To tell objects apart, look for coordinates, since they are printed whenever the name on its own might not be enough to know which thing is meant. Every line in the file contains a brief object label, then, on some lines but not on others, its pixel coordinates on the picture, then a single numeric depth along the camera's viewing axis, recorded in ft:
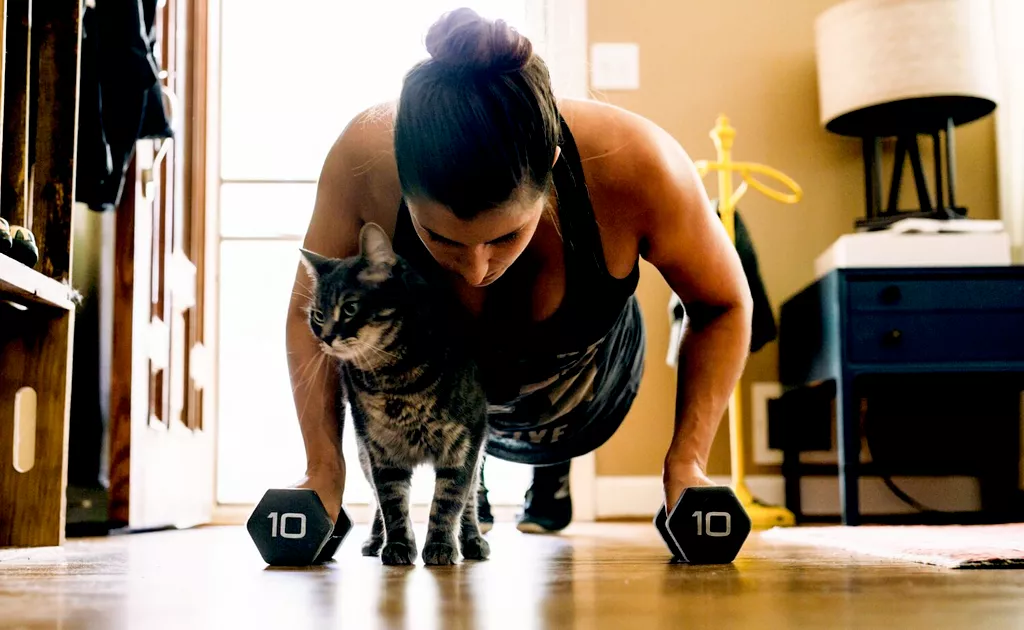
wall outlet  9.65
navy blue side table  7.79
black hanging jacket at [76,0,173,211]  6.32
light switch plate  9.98
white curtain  9.30
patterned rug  3.79
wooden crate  4.76
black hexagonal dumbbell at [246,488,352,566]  3.69
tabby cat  3.84
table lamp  8.16
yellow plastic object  8.24
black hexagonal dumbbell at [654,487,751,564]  3.64
